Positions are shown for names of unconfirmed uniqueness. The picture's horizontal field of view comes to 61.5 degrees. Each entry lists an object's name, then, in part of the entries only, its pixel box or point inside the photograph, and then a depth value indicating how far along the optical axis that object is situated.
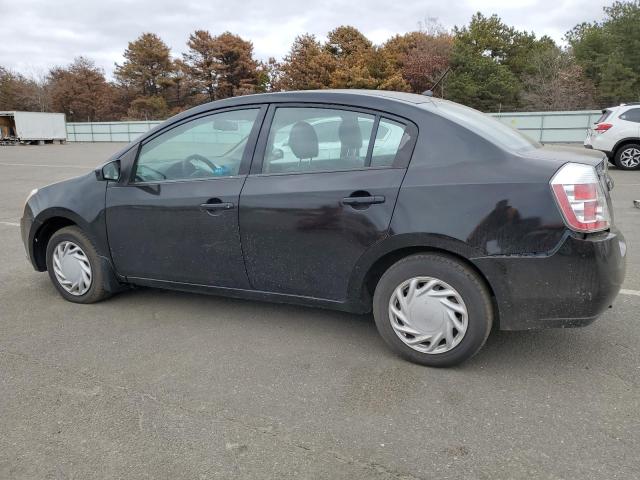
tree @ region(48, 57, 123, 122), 59.94
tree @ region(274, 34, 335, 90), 43.34
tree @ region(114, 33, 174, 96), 56.97
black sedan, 2.71
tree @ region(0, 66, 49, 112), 63.34
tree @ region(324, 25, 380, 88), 40.53
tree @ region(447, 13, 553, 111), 39.66
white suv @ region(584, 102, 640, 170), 12.56
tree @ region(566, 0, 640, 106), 36.72
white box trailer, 38.09
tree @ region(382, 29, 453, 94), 41.81
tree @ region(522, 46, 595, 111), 36.75
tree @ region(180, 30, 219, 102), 55.34
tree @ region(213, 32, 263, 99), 54.72
